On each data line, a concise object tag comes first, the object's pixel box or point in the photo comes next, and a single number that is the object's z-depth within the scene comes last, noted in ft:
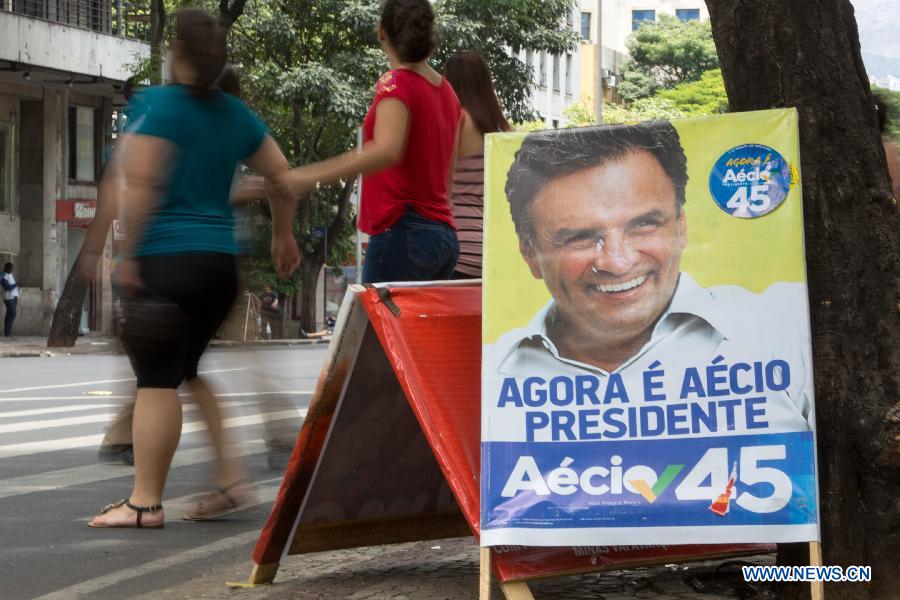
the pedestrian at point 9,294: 113.50
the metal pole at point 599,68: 206.59
